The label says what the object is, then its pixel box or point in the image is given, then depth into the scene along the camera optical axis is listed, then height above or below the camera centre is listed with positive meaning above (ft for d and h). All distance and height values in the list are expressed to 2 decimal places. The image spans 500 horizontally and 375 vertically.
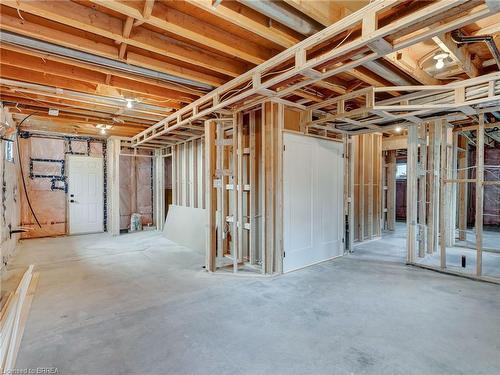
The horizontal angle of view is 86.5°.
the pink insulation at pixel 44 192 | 21.97 -0.71
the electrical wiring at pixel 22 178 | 21.16 +0.44
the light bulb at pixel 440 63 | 9.88 +4.49
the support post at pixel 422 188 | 15.15 -0.31
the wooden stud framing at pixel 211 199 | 13.48 -0.81
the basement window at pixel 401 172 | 36.35 +1.52
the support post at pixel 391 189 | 26.43 -0.65
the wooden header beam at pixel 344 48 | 6.20 +3.89
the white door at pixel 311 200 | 13.34 -0.95
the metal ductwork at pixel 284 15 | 7.07 +4.77
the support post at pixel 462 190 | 20.24 -0.58
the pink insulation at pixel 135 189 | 26.61 -0.57
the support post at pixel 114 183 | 23.79 +0.03
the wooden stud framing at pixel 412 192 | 14.53 -0.52
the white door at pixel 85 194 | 23.98 -0.98
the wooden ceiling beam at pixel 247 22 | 7.07 +4.77
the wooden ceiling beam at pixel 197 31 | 7.30 +4.85
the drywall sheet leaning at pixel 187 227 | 18.44 -3.35
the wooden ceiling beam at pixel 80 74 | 10.67 +4.96
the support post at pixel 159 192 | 26.68 -0.89
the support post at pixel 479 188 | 12.01 -0.25
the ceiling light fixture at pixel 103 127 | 20.75 +4.55
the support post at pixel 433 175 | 14.87 +0.44
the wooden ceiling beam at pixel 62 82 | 12.13 +5.03
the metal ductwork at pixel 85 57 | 8.78 +4.76
